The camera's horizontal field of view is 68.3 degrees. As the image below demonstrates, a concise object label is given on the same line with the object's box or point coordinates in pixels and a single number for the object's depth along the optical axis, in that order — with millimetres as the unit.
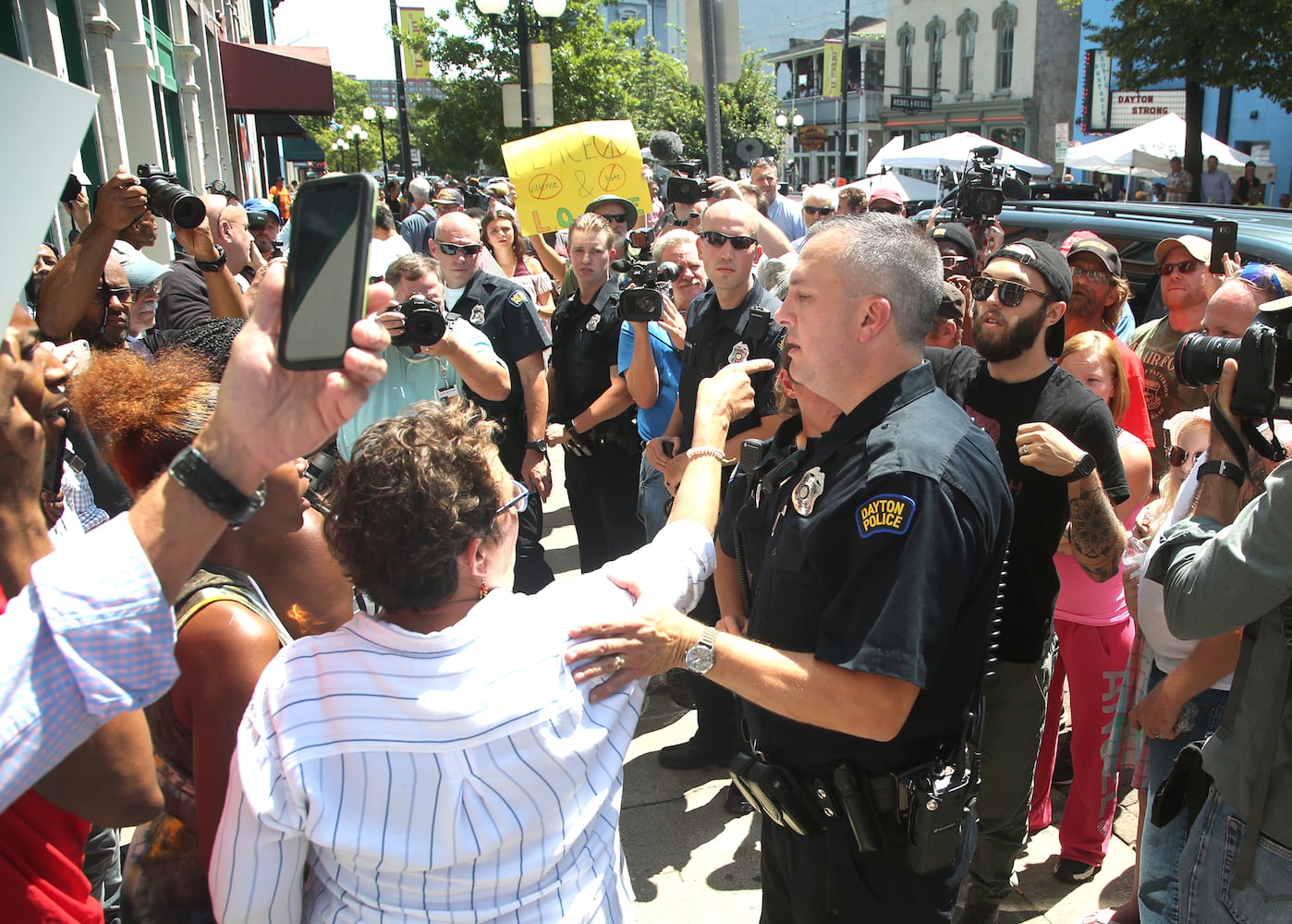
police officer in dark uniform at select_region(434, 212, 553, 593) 4484
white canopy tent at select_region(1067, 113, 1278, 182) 19312
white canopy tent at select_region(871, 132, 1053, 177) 18080
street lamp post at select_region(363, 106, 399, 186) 32550
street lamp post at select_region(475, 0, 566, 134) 10953
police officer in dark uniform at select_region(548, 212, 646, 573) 4664
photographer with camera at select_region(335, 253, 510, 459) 3639
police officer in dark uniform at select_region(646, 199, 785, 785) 3753
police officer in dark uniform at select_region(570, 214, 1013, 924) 1741
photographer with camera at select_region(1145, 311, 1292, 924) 1589
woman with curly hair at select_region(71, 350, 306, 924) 1642
